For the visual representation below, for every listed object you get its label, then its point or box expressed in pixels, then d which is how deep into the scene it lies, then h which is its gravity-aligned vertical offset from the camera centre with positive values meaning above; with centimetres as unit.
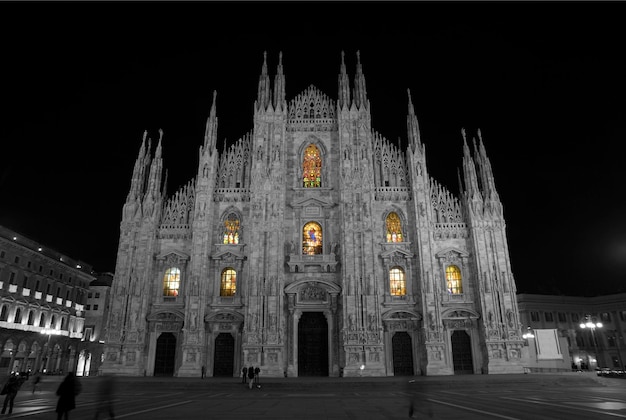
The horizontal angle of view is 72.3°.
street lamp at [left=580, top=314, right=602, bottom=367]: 4074 +261
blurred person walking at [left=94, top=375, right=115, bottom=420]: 1173 -113
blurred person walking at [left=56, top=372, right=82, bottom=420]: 1089 -106
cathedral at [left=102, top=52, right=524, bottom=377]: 3462 +723
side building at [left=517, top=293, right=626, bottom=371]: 6525 +478
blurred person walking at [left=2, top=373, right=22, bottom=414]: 1503 -123
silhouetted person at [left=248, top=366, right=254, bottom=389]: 2598 -136
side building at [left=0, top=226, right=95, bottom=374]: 4684 +533
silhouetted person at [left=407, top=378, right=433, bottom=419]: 1241 -123
